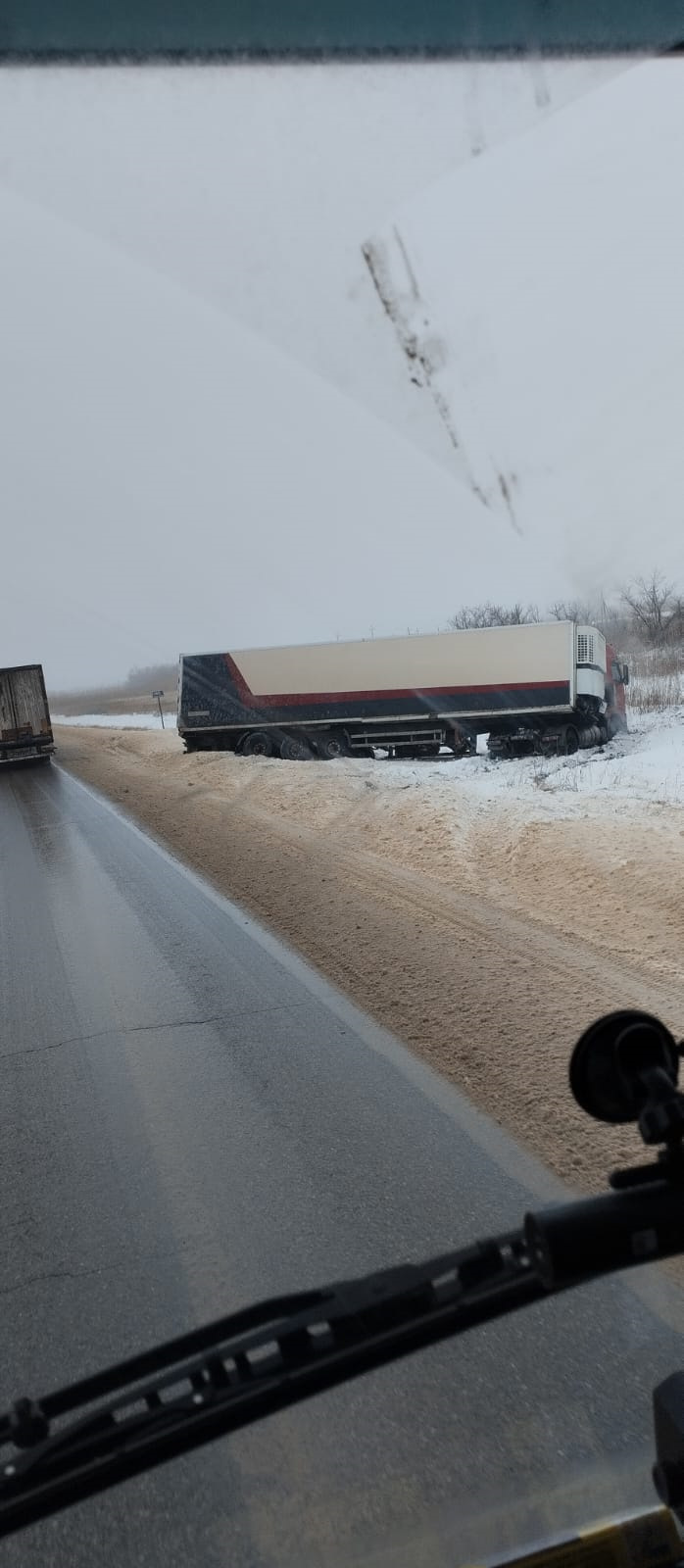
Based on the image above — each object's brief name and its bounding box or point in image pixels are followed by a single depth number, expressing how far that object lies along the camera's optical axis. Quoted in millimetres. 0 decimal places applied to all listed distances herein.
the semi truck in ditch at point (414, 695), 26172
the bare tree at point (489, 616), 28609
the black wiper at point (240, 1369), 1326
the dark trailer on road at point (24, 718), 32594
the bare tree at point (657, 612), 19628
